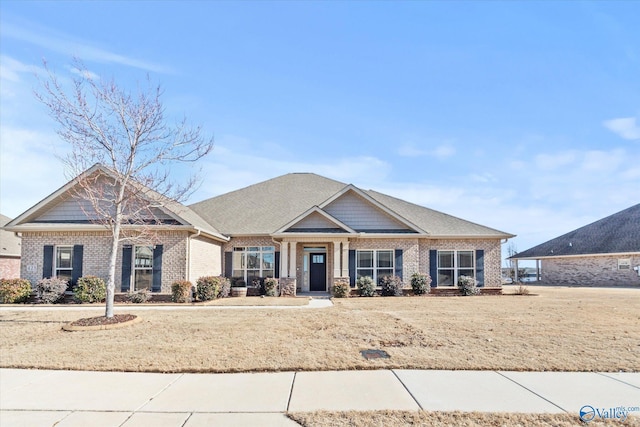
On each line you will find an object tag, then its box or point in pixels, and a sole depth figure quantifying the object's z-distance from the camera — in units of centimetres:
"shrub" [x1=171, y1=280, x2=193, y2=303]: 1600
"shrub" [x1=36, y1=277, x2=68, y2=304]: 1588
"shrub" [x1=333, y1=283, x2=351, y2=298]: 1836
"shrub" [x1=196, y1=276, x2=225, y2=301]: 1653
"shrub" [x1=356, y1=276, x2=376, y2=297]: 1872
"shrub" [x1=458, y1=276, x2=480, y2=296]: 1964
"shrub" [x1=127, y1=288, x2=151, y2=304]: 1603
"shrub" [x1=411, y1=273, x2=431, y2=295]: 1925
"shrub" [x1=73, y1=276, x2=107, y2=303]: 1594
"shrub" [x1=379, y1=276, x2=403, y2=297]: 1894
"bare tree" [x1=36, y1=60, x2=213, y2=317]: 1124
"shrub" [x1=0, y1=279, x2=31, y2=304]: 1567
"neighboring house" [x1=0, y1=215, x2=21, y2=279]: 2620
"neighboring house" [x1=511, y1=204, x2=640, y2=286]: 2881
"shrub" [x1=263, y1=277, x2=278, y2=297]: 1880
